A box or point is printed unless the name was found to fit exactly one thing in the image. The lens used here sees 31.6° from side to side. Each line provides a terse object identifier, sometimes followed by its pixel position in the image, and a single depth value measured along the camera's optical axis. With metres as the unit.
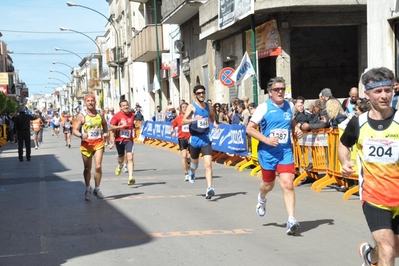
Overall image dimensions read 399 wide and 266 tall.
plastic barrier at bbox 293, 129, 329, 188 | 13.08
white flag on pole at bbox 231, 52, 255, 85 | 21.55
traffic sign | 23.08
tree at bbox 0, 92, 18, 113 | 77.19
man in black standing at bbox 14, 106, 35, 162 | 24.58
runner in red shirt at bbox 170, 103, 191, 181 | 14.80
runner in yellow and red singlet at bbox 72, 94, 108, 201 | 11.95
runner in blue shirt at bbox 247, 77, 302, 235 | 8.40
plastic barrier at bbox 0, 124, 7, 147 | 41.59
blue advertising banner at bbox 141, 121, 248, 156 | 17.98
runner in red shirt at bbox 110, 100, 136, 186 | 14.04
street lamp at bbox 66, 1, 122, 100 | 45.60
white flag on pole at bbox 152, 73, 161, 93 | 39.72
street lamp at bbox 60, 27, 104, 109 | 76.94
